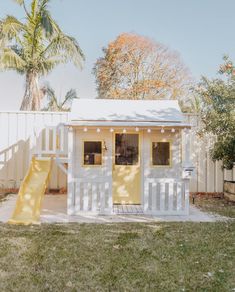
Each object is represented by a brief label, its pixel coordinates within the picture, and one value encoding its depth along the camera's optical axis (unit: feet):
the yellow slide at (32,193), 19.83
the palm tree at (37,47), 47.78
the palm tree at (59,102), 62.90
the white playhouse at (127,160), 22.35
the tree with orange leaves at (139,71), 65.31
